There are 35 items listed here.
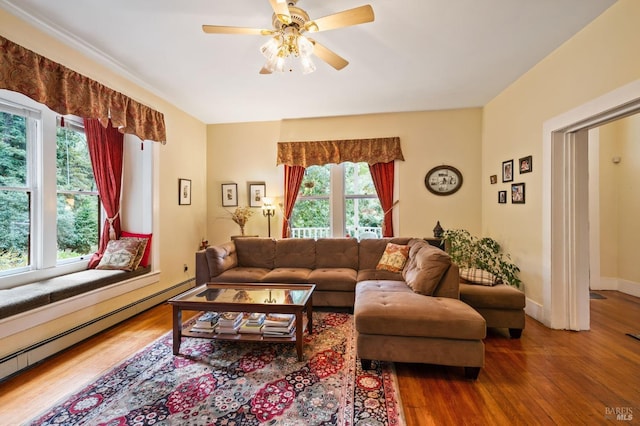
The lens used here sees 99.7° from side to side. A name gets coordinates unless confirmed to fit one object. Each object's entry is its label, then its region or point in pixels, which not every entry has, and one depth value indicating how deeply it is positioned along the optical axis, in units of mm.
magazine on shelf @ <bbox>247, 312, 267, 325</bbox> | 2355
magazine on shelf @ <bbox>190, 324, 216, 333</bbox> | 2350
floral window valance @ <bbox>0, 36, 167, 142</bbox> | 2041
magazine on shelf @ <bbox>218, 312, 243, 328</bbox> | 2332
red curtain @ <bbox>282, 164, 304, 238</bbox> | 4656
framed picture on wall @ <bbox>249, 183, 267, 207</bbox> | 4781
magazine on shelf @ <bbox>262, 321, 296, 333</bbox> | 2258
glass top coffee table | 2172
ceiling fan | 1769
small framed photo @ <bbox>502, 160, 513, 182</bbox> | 3473
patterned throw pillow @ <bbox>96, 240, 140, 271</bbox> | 3121
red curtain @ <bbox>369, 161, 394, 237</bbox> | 4438
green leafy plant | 3407
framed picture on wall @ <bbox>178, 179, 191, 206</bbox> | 4113
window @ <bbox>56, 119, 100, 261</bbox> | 2914
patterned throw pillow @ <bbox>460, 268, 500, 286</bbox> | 2799
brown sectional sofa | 1948
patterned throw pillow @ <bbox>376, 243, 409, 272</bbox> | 3414
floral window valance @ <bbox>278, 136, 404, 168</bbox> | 4391
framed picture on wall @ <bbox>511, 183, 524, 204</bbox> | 3256
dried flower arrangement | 4570
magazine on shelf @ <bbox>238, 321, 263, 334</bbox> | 2287
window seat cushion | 2035
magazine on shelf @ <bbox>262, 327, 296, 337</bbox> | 2252
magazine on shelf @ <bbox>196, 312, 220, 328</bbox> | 2371
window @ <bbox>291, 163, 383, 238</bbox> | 4672
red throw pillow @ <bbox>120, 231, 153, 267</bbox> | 3410
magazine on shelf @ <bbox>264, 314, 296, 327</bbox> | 2277
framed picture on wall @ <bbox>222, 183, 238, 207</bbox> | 4832
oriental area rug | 1605
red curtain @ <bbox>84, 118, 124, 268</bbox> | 3156
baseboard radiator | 2012
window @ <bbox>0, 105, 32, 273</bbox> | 2404
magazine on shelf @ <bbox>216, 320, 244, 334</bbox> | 2311
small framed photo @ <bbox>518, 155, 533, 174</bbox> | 3109
